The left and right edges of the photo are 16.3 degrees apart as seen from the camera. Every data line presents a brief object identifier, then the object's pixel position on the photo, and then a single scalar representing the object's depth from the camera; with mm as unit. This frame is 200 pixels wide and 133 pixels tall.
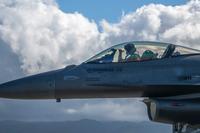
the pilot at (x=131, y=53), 22266
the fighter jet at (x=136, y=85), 21297
